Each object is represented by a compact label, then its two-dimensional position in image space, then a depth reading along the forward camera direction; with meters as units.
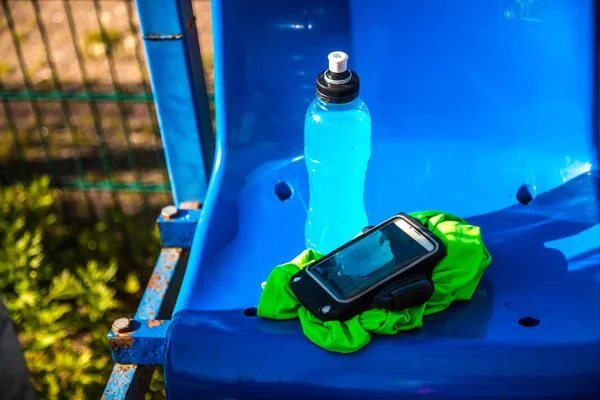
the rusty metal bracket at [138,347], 1.62
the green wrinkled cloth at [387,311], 1.32
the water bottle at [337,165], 1.76
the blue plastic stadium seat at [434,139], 1.49
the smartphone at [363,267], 1.35
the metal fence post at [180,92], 1.78
